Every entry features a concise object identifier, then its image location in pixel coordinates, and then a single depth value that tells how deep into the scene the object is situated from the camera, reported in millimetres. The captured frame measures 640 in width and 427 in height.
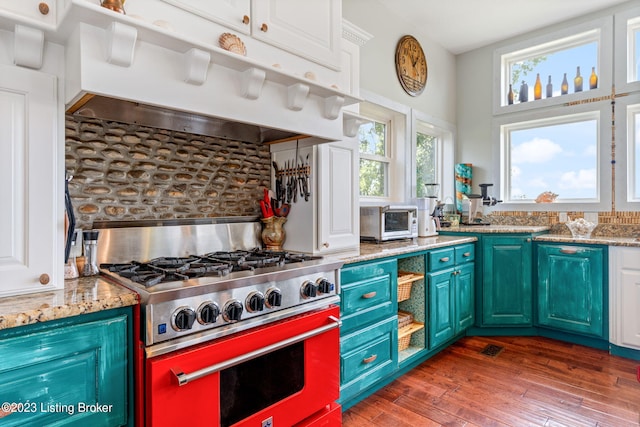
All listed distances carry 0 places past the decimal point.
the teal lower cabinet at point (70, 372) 971
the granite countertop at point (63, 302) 976
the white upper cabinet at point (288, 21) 1551
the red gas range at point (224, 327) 1179
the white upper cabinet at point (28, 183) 1194
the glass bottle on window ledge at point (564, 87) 3658
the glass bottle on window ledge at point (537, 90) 3820
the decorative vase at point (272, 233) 2178
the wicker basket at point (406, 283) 2568
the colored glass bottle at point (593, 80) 3479
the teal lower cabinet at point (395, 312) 2016
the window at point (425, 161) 3890
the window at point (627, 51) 3277
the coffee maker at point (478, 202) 3877
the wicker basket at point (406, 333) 2556
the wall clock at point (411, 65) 3446
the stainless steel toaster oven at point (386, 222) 2744
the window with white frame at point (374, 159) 3314
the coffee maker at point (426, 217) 3270
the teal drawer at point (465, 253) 3020
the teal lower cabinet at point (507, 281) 3232
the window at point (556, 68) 3438
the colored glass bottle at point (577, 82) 3578
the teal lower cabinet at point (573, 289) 2928
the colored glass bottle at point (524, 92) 3908
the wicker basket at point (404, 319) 2650
